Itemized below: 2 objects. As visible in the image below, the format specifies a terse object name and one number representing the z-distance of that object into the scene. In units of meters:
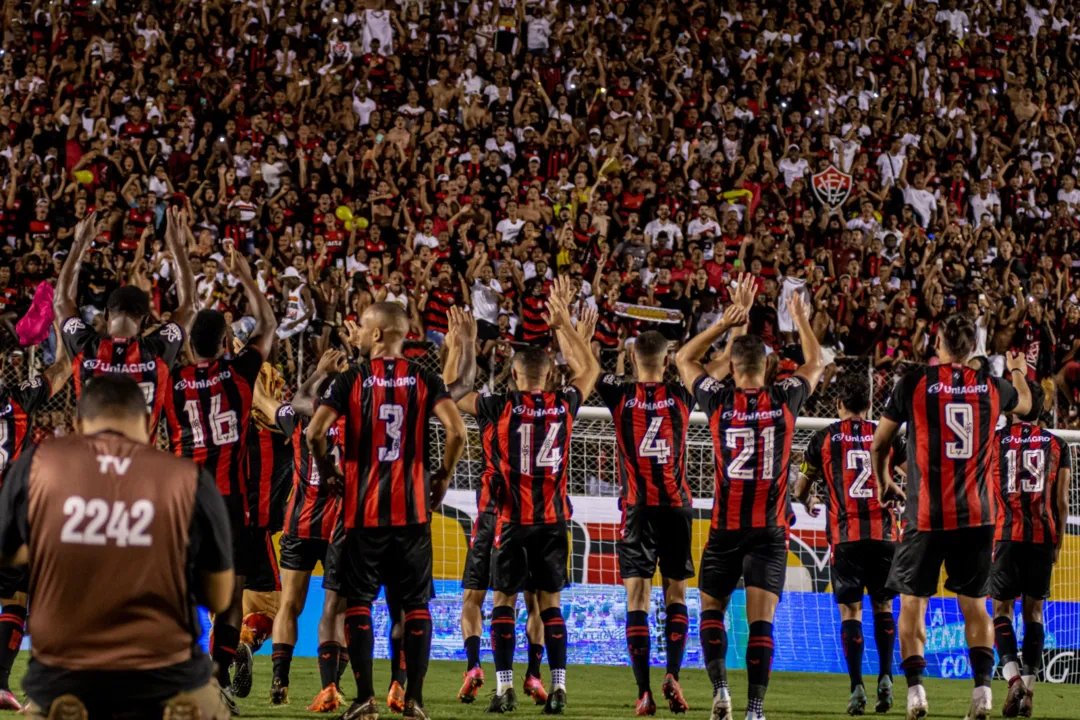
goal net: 29.06
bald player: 15.88
